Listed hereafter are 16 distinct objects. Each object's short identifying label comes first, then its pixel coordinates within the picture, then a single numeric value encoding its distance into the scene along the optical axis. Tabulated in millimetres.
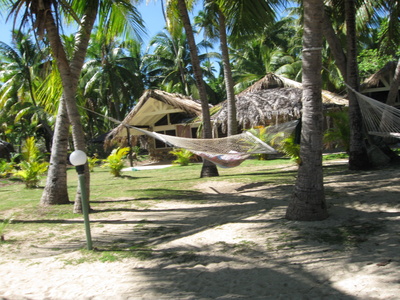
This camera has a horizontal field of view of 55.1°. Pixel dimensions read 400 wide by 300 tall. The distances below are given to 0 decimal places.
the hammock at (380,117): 6648
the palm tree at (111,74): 22781
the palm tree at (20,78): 21516
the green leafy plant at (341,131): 10273
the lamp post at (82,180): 3990
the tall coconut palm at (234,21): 6746
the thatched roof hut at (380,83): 15492
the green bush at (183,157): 14562
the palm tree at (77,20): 5988
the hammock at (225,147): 6947
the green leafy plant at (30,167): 10062
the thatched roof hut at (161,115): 16578
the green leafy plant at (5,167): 12944
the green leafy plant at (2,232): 4565
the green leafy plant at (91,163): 13043
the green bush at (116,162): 11836
